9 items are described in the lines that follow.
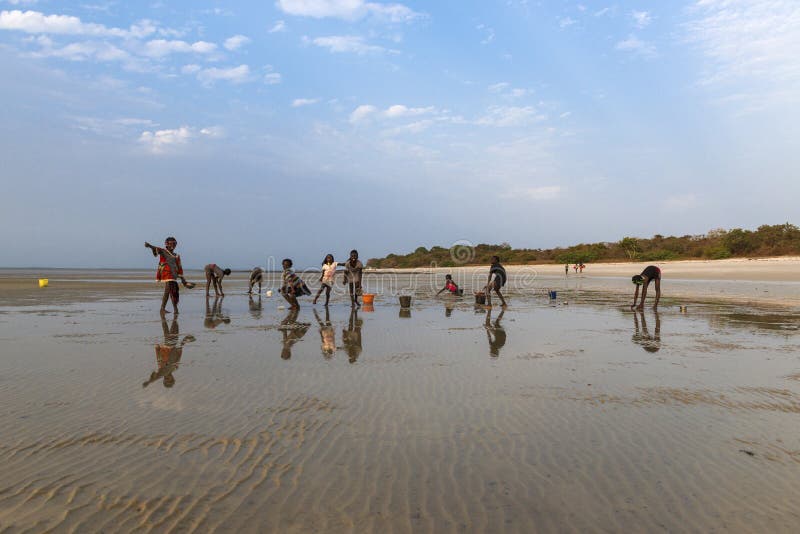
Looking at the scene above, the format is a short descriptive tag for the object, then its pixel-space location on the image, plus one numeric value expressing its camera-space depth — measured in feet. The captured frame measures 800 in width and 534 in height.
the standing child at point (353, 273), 52.69
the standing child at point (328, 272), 53.16
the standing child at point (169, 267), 44.24
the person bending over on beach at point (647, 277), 50.42
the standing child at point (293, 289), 49.88
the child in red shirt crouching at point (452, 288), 72.38
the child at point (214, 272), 62.44
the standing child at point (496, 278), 55.67
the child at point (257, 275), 70.90
